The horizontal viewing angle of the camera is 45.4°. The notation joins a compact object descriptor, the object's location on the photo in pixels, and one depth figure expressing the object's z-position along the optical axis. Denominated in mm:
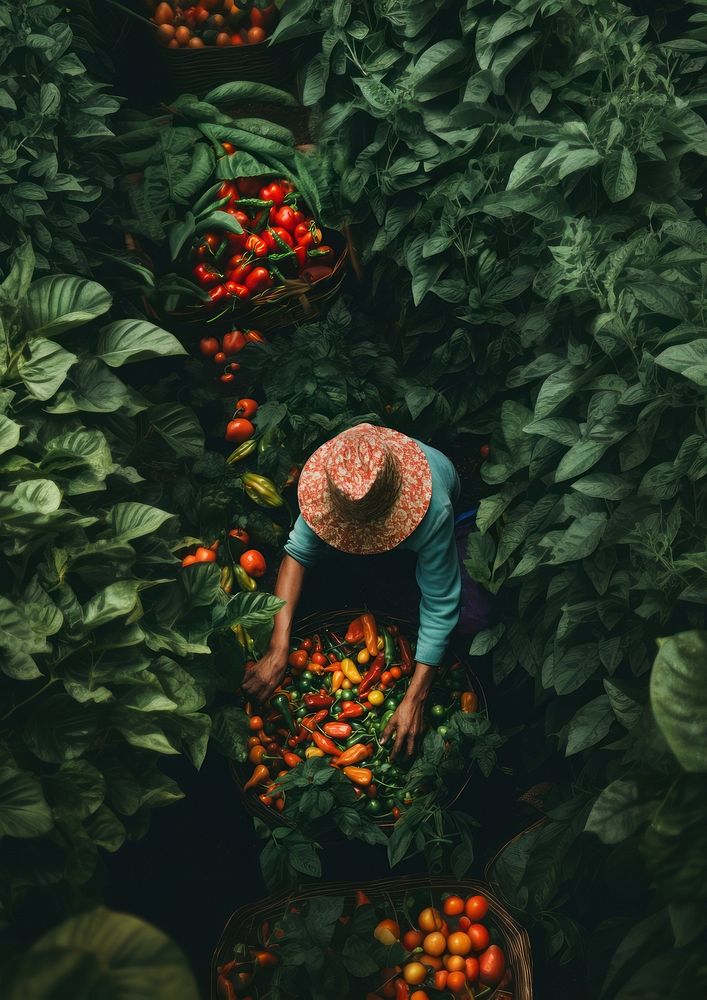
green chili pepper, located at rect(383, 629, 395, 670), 2508
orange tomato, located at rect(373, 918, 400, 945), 2158
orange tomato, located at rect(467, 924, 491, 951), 2207
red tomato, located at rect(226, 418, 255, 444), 2773
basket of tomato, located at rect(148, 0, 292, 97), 2910
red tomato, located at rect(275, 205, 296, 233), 2789
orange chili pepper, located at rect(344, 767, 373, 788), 2295
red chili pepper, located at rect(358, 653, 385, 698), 2463
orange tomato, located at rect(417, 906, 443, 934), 2248
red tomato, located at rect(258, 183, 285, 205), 2842
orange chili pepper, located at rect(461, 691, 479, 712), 2414
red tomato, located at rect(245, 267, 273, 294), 2730
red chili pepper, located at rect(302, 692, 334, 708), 2432
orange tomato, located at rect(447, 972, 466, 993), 2135
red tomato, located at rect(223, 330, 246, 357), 2778
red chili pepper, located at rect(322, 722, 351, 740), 2367
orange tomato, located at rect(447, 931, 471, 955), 2184
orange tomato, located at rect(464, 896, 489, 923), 2248
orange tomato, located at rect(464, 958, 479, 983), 2180
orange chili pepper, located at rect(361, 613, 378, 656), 2518
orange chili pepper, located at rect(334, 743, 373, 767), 2332
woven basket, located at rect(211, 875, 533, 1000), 2174
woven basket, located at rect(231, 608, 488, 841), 2287
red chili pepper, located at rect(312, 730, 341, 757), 2355
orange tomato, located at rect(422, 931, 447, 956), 2188
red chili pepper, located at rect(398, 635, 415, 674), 2492
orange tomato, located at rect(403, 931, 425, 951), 2227
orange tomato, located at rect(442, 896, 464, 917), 2260
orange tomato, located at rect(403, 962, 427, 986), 2127
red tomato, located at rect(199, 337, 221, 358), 2820
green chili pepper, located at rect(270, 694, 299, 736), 2416
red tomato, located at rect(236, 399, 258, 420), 2793
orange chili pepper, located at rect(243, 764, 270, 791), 2322
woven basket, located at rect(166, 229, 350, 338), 2695
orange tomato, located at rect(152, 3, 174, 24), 2926
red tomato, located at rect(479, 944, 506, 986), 2168
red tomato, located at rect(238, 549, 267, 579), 2564
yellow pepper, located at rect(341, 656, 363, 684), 2475
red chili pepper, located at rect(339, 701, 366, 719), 2404
